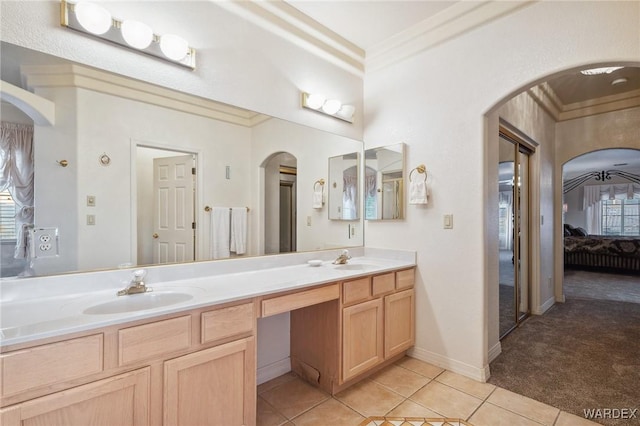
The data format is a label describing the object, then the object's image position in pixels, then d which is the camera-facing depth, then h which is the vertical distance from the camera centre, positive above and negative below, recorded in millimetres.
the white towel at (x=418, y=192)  2426 +165
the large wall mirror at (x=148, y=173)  1443 +245
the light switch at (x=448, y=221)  2332 -69
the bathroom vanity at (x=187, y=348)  1025 -609
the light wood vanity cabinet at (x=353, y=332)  2000 -870
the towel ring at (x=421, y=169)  2475 +361
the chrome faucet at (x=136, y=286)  1499 -375
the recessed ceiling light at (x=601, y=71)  2971 +1427
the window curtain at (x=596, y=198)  8734 +436
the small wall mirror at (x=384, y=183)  2668 +280
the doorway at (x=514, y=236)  3088 -263
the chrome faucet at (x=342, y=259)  2521 -397
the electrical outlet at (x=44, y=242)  1396 -141
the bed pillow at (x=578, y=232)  7500 -520
